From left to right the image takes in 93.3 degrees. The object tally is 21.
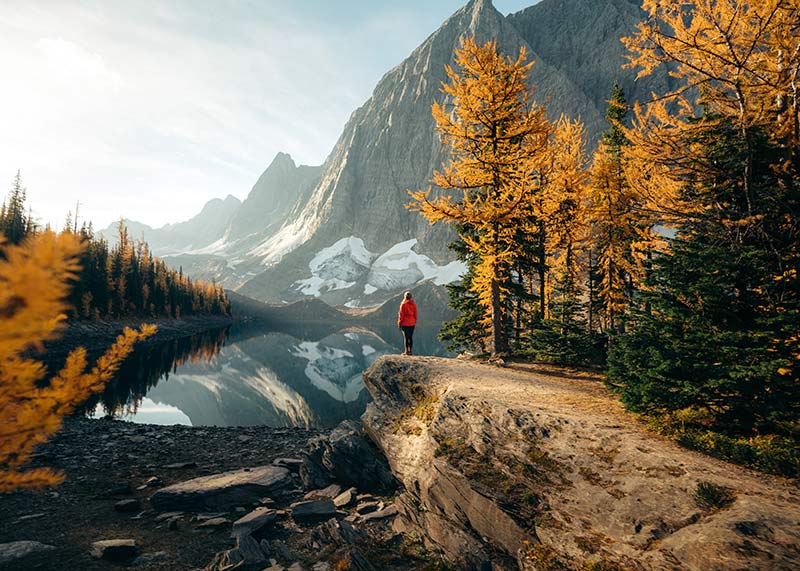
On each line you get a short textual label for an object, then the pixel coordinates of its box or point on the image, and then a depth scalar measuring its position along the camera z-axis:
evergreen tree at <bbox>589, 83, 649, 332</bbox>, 19.50
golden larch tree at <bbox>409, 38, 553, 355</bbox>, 14.66
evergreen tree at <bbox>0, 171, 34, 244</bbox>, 57.69
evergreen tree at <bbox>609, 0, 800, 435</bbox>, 6.64
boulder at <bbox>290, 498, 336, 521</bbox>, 9.91
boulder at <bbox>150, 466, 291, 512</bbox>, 10.40
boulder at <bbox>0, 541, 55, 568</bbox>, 7.59
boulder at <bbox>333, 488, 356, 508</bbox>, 10.65
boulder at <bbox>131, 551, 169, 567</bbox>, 8.05
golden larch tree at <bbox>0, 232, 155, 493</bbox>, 3.10
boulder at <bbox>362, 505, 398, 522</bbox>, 9.78
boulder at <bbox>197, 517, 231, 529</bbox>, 9.59
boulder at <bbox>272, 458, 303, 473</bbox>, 13.95
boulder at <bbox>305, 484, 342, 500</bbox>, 11.32
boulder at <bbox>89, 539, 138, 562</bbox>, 8.07
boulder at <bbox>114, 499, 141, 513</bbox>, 10.26
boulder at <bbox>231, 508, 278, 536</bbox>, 9.25
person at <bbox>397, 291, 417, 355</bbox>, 15.13
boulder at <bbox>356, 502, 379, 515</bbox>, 10.22
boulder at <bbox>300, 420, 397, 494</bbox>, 11.46
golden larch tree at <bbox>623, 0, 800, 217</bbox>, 7.24
